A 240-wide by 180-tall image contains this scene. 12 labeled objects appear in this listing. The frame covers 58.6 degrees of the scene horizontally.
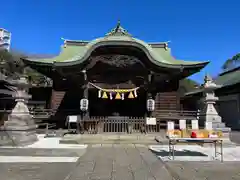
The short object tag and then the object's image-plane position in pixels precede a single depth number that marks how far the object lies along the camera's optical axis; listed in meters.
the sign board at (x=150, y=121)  12.19
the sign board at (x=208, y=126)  10.19
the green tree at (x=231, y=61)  50.38
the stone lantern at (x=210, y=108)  11.08
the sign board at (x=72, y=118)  12.59
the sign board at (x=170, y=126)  8.38
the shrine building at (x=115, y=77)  13.18
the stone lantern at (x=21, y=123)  10.62
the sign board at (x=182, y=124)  8.91
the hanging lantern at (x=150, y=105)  13.78
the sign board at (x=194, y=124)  9.48
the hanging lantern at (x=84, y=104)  13.61
